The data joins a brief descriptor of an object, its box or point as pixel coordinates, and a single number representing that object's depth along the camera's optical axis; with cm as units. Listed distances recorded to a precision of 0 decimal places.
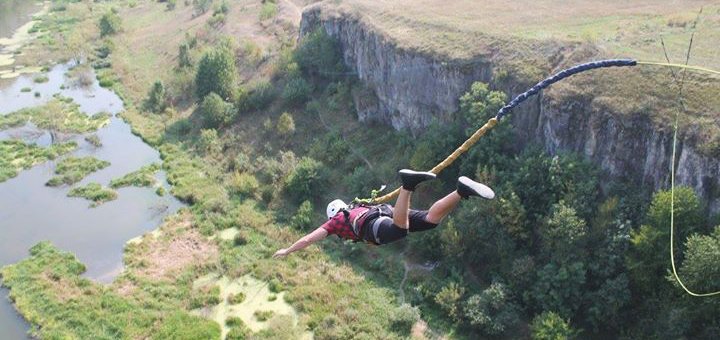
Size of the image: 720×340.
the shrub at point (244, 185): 2997
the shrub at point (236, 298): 2266
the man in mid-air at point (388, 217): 955
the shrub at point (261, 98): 3728
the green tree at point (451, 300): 2103
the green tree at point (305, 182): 2831
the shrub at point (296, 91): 3591
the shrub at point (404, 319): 2083
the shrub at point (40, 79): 4659
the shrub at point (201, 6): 5625
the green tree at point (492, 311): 2019
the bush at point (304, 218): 2700
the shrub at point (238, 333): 2084
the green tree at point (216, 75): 3812
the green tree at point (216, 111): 3616
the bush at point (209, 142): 3444
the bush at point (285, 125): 3375
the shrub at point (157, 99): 4091
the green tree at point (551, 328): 1897
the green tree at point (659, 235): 1831
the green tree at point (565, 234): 2022
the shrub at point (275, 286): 2325
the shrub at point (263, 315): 2175
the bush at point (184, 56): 4525
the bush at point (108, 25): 5609
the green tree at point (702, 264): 1702
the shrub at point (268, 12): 4912
